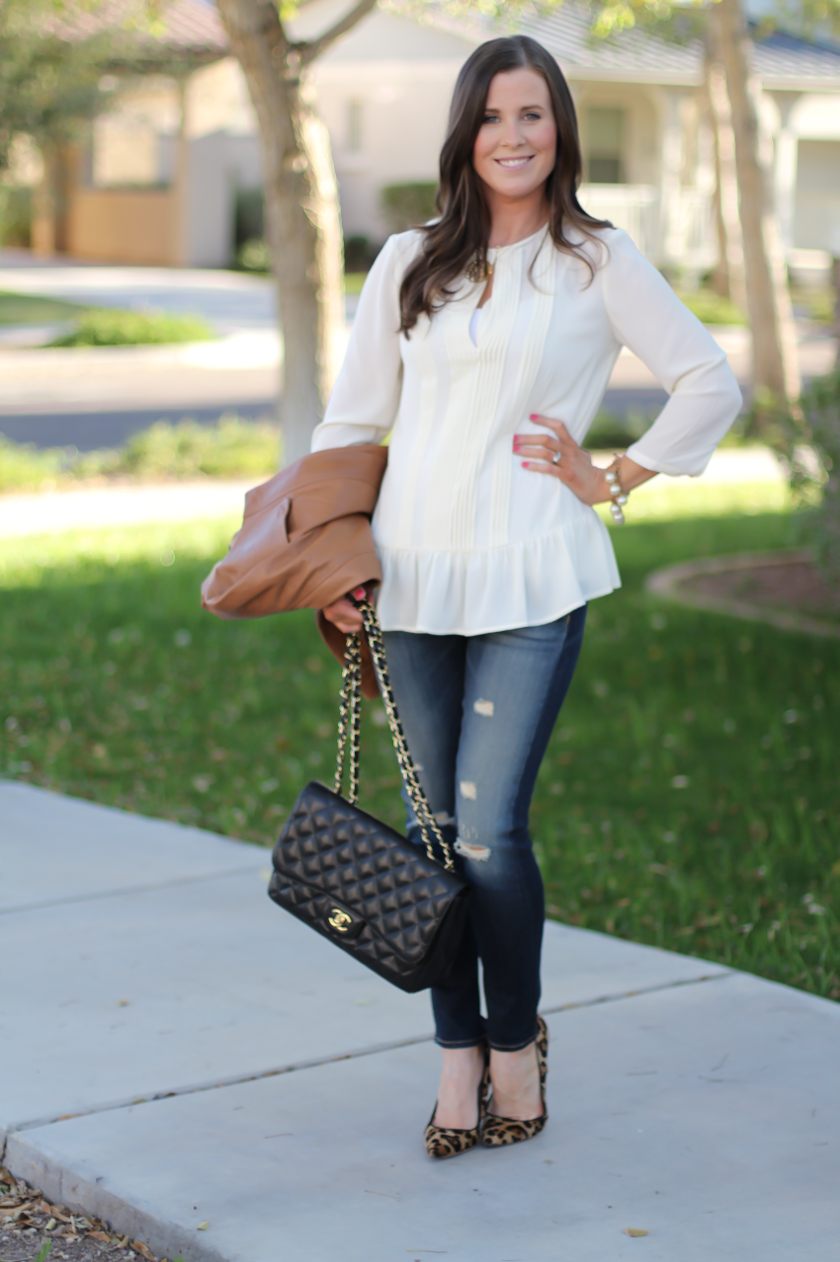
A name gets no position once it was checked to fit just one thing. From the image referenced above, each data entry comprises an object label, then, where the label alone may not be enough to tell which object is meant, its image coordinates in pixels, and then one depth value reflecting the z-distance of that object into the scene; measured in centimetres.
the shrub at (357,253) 3269
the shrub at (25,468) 1170
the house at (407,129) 3186
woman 282
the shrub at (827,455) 712
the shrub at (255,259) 3306
